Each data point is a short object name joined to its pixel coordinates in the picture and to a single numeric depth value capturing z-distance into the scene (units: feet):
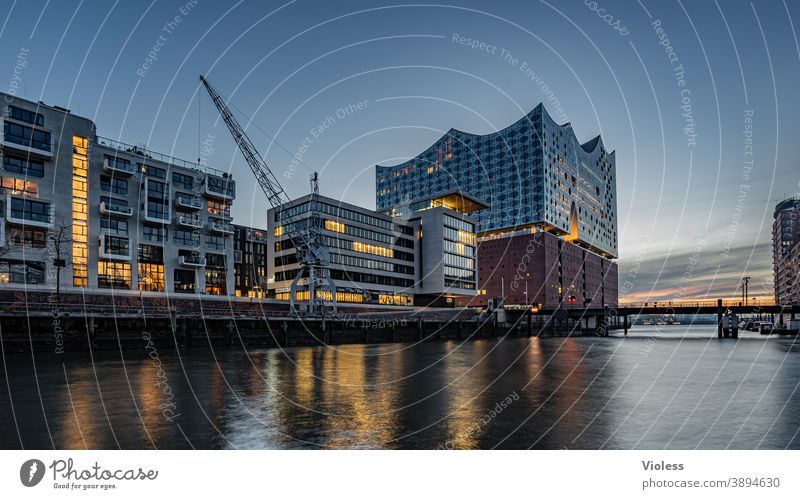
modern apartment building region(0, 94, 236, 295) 222.28
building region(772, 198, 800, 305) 646.74
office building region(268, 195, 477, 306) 370.73
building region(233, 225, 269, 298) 549.83
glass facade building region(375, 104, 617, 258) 565.12
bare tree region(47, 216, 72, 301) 216.54
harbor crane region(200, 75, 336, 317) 291.38
